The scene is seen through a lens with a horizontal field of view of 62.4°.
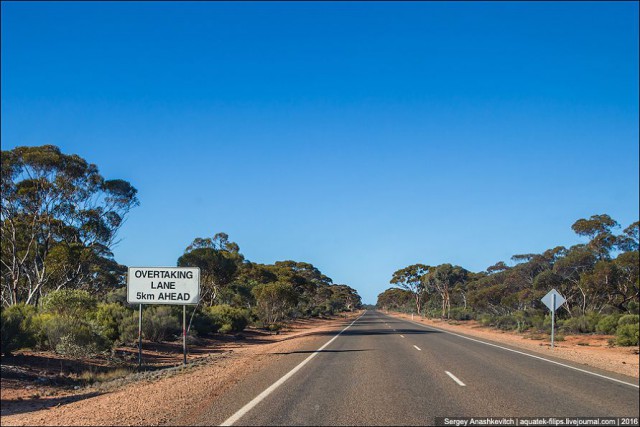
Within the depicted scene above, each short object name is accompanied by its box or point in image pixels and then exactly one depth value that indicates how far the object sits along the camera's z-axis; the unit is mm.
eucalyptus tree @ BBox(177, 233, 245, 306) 34750
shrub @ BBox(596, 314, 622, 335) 32156
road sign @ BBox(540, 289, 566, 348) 25266
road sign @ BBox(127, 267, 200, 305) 18359
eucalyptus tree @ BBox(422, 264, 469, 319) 79362
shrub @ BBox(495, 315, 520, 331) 44541
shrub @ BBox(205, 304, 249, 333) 35125
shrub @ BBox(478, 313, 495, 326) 50406
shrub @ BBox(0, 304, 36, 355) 15219
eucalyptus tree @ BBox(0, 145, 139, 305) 33250
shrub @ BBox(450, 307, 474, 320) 65062
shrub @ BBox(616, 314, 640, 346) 25875
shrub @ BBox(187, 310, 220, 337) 31391
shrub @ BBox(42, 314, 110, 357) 17219
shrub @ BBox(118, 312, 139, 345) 23297
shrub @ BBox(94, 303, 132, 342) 22938
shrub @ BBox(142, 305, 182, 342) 25631
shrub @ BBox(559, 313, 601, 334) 35547
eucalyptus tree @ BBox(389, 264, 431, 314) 98312
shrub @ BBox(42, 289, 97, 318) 19328
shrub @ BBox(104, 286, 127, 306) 31378
